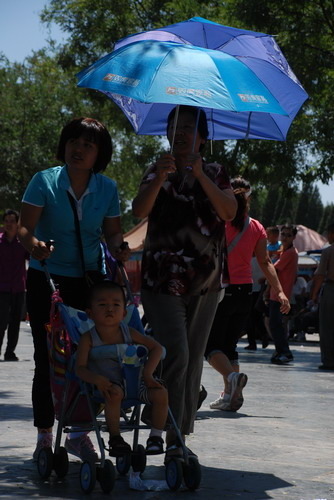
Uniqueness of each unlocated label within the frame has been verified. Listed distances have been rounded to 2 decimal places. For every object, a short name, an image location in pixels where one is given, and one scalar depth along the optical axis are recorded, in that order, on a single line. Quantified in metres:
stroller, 5.57
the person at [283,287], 15.77
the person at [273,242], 19.03
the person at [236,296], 9.55
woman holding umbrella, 6.16
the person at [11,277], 15.04
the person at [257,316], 19.17
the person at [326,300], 14.85
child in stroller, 5.54
